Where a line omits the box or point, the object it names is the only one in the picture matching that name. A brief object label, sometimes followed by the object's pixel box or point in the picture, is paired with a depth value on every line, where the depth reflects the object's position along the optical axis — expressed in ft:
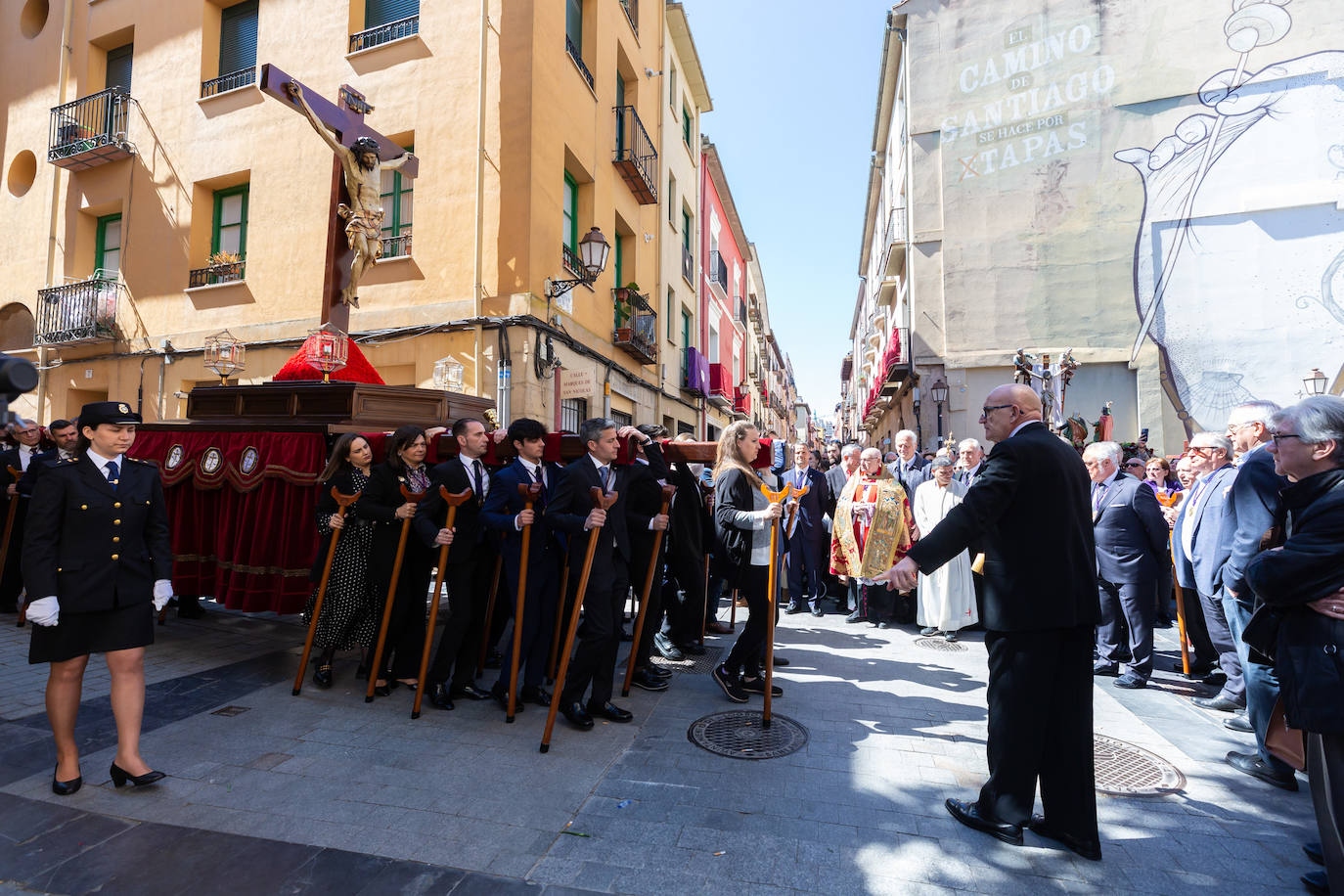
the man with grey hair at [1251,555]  11.89
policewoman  10.89
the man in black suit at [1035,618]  9.64
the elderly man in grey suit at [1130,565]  17.21
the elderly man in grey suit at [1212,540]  14.90
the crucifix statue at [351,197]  26.73
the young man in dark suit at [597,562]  13.96
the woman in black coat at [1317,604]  8.07
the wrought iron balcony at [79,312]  43.11
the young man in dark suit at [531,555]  15.01
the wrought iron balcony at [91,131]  43.32
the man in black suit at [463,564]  15.33
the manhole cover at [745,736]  12.84
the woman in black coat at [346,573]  16.57
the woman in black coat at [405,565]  16.29
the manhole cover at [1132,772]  11.44
